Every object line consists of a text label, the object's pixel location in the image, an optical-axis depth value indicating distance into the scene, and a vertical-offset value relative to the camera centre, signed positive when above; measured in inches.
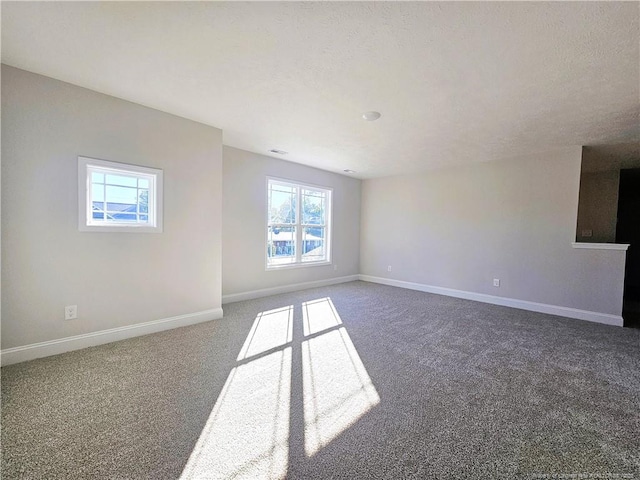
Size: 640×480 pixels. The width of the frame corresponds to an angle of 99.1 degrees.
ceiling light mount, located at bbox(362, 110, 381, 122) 116.3 +50.7
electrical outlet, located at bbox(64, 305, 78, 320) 101.3 -33.7
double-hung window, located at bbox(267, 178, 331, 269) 199.8 +4.5
